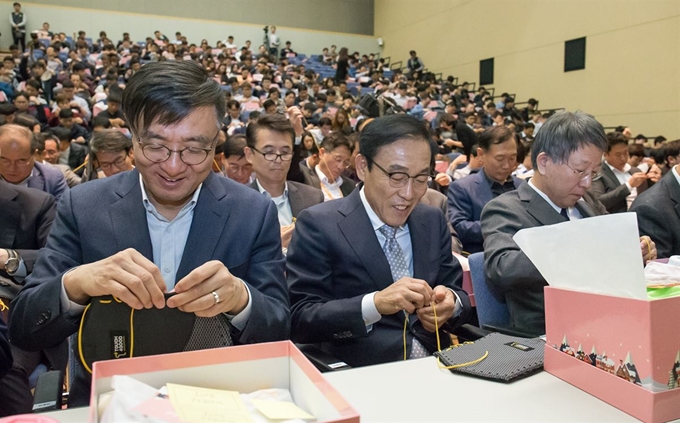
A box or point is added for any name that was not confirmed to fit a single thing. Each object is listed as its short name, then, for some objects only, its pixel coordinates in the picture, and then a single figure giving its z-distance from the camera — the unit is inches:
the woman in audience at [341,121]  275.1
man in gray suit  70.2
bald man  118.7
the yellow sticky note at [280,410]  31.3
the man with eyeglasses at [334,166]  181.2
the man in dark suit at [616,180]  165.3
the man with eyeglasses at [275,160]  123.1
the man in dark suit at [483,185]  142.9
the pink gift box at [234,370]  32.2
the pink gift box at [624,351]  37.4
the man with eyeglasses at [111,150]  131.0
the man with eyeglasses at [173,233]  46.4
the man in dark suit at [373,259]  67.6
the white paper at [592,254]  36.8
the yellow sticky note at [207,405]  29.9
